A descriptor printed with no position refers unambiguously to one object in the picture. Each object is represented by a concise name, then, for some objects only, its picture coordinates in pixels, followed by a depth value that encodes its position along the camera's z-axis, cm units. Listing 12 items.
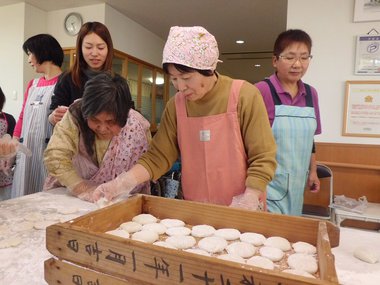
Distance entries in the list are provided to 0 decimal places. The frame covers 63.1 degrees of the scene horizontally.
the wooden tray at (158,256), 48
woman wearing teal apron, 141
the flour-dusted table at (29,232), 67
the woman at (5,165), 183
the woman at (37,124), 200
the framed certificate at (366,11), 244
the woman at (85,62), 159
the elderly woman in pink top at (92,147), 118
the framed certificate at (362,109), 254
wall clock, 408
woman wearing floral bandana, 99
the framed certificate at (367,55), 248
